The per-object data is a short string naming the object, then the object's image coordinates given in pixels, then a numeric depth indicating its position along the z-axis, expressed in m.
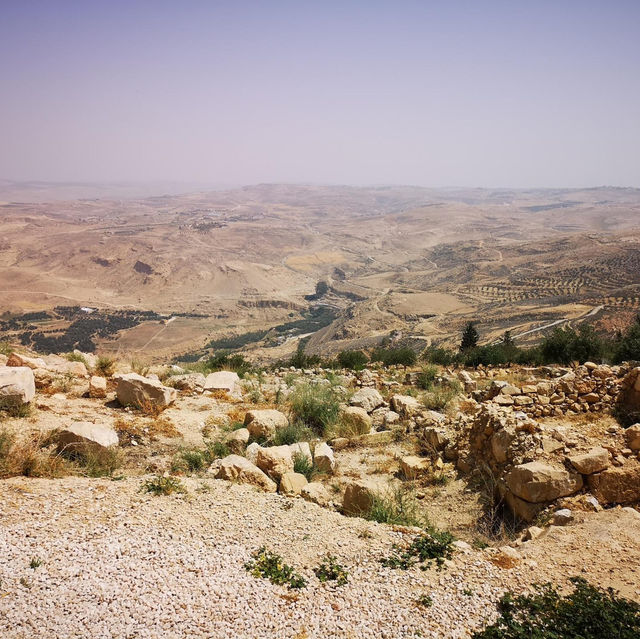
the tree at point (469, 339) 26.98
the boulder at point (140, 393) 7.90
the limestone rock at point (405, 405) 8.43
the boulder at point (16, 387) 6.39
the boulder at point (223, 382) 9.69
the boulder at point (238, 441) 6.60
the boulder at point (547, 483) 4.91
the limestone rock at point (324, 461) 6.30
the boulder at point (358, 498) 4.98
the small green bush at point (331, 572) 3.65
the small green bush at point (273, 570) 3.59
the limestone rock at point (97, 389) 8.07
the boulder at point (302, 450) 6.30
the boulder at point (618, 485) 4.73
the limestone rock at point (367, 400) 9.12
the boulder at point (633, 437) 5.29
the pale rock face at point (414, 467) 6.30
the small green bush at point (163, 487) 4.64
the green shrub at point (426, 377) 11.32
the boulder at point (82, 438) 5.48
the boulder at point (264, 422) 7.21
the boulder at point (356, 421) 7.94
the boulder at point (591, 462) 4.96
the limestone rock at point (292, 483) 5.23
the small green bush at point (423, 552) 3.84
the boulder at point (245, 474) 5.20
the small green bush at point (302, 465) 6.07
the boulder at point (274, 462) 5.67
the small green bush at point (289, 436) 7.07
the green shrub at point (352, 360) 15.75
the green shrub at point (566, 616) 3.03
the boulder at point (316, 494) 5.09
